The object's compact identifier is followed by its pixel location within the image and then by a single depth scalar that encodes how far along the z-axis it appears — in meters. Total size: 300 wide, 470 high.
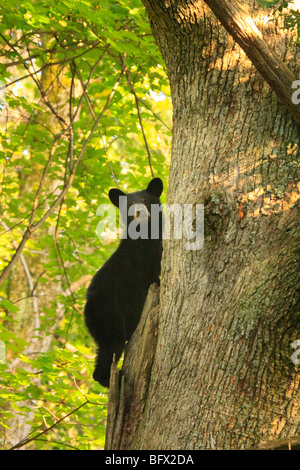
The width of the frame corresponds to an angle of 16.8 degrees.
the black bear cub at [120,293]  10.13
